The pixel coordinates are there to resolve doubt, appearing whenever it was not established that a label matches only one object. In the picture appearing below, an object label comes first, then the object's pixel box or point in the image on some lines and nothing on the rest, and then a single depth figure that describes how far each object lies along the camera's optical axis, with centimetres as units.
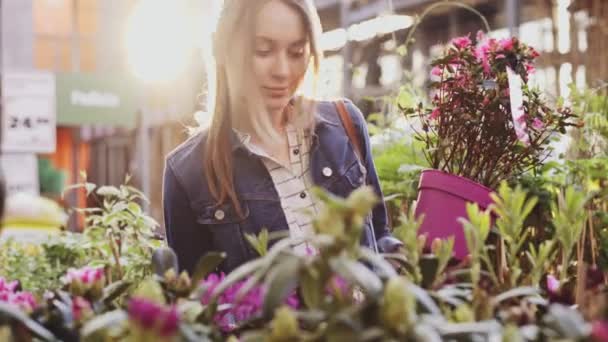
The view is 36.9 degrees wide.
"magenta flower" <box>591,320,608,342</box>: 58
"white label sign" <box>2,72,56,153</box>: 439
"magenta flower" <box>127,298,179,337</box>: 62
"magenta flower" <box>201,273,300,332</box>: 90
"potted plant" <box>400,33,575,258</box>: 135
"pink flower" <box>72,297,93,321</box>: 82
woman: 146
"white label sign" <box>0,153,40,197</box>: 427
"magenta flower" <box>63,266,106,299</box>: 88
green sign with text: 777
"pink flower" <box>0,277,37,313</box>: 86
